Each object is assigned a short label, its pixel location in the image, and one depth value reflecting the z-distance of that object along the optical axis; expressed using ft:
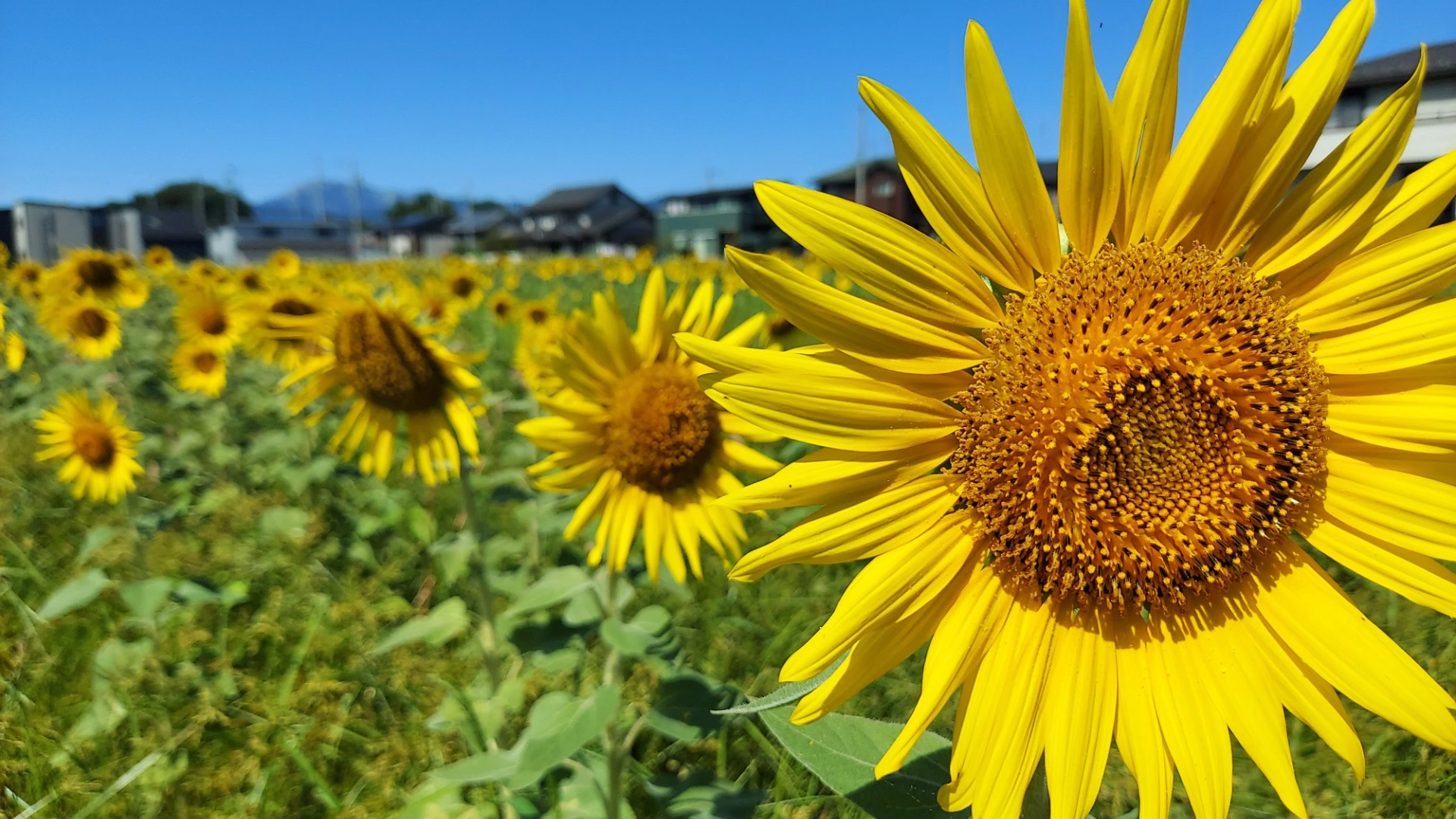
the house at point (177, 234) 133.18
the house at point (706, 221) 105.91
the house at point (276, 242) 163.43
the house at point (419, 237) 179.93
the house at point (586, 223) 169.58
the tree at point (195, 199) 328.08
